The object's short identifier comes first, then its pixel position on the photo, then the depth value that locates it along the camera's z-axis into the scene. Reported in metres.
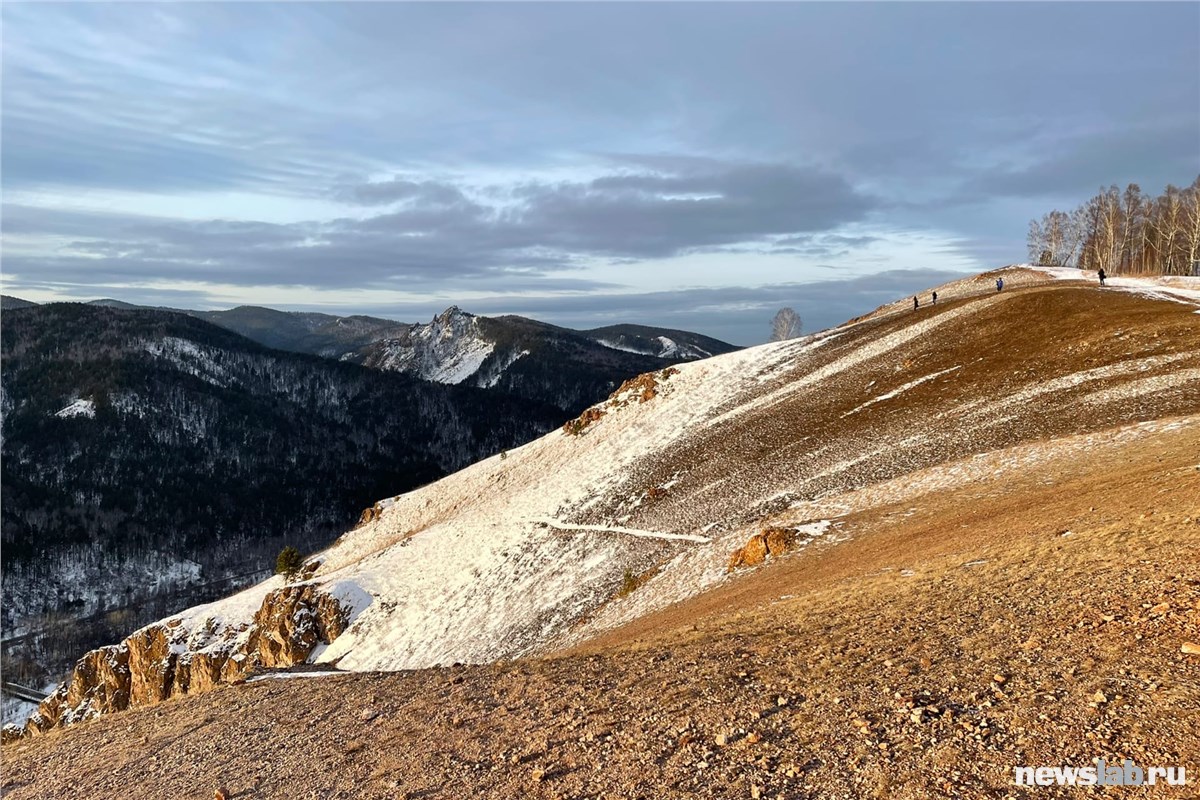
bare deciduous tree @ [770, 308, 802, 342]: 147.62
